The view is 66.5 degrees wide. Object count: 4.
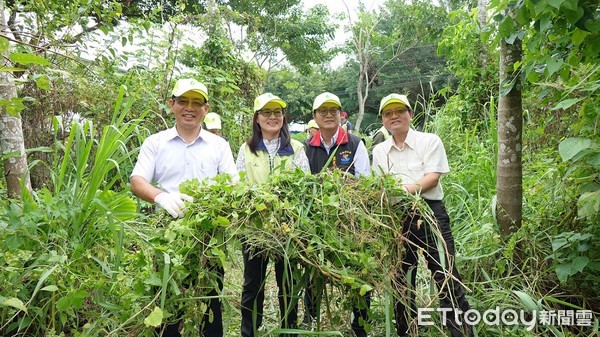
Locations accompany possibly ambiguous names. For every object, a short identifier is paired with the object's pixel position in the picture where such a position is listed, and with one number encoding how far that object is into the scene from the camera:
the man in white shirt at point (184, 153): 2.27
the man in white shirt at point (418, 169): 2.28
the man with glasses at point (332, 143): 2.69
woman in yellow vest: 2.54
